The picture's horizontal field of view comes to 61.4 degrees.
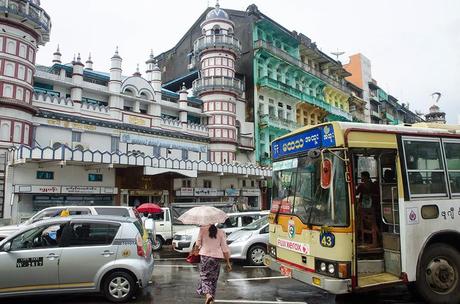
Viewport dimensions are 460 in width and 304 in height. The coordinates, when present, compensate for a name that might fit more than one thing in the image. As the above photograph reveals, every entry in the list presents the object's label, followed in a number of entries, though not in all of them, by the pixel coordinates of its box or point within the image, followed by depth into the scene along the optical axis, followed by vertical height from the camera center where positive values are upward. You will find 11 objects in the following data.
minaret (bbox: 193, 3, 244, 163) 32.78 +9.73
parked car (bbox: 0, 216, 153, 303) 7.03 -1.04
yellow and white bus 6.21 -0.13
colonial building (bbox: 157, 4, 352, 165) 33.68 +13.29
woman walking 6.59 -0.89
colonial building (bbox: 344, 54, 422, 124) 57.69 +17.08
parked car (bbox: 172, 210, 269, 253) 14.58 -1.00
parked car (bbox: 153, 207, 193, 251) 17.44 -1.15
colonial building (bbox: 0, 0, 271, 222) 20.98 +4.85
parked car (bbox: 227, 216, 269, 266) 11.96 -1.36
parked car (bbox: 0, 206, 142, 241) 13.23 -0.30
